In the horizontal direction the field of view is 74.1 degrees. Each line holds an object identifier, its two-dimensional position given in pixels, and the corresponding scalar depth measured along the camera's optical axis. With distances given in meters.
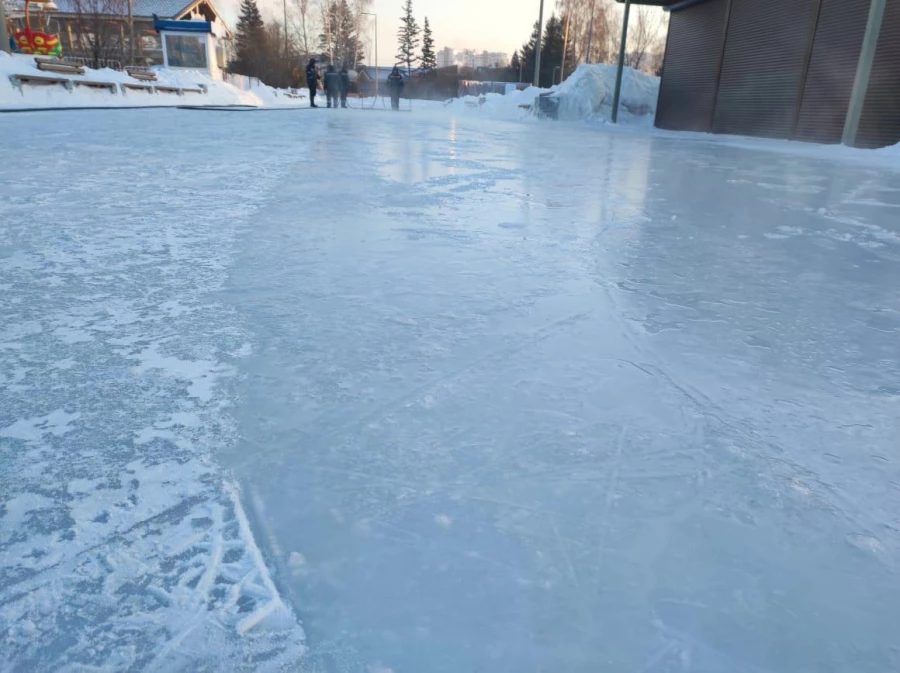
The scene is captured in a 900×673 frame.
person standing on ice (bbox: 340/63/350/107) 24.20
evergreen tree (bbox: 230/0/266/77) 38.47
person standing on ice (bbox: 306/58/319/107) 22.17
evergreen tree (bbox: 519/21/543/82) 50.06
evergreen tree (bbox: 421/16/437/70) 79.19
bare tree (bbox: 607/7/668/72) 48.22
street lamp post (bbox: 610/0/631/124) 16.42
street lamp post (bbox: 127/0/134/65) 26.69
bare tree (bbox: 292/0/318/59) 48.16
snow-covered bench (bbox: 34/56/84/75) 13.66
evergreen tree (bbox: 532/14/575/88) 49.28
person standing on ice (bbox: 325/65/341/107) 22.98
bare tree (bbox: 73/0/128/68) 24.83
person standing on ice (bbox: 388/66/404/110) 25.06
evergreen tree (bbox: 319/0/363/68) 50.88
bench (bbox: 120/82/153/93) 16.48
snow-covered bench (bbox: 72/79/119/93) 14.55
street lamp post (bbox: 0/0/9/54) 14.32
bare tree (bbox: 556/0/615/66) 47.50
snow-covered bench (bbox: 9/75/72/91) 12.18
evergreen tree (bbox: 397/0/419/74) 78.62
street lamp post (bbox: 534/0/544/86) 24.17
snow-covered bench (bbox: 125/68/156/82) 18.92
